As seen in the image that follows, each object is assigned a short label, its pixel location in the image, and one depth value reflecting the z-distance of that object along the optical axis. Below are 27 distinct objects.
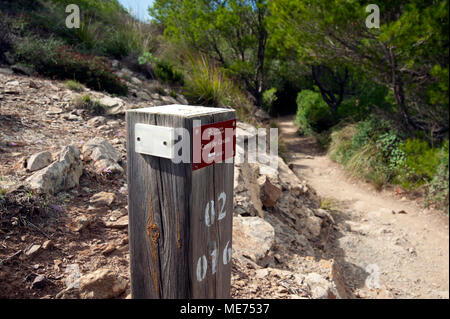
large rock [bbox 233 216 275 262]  3.06
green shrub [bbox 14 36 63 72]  5.60
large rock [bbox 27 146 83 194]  2.73
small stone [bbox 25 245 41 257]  2.25
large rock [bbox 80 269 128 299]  2.00
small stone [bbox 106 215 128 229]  2.70
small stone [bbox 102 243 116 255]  2.40
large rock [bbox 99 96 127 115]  4.82
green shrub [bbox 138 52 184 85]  7.39
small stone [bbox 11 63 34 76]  5.42
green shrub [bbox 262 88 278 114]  10.50
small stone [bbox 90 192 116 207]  2.90
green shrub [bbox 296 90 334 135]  10.59
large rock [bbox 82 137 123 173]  3.33
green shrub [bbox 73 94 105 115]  4.70
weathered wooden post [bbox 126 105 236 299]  1.34
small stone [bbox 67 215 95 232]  2.55
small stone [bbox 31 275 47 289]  2.05
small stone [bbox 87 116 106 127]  4.40
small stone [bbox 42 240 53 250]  2.33
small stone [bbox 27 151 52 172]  2.94
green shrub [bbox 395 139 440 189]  6.14
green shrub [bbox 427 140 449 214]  5.99
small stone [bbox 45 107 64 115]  4.40
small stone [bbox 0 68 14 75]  5.24
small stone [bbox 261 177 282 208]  4.42
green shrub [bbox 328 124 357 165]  8.34
